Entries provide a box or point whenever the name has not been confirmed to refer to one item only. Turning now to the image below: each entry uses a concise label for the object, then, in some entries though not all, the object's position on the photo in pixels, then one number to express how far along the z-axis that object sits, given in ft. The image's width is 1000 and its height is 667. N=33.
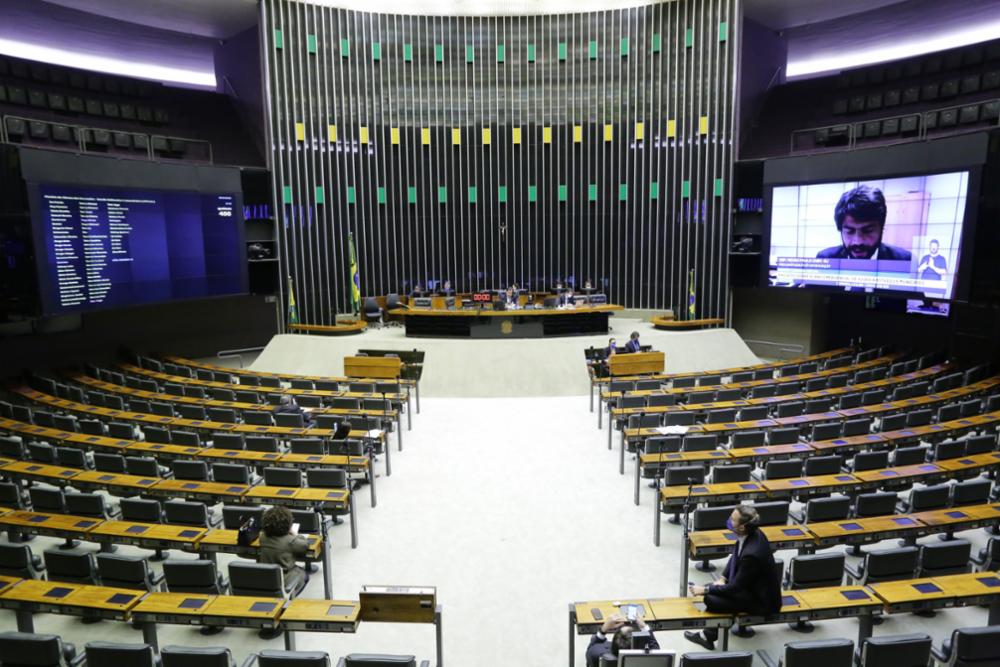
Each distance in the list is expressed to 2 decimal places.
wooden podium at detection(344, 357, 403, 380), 43.91
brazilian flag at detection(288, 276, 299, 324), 61.18
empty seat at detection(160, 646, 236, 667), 13.12
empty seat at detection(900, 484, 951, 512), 21.94
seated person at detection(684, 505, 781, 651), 14.32
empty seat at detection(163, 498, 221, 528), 21.75
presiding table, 51.85
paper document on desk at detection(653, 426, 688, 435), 21.93
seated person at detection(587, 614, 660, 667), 12.90
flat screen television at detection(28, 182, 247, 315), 42.27
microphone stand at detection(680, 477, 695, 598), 18.90
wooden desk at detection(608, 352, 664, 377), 43.11
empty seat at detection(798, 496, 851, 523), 21.15
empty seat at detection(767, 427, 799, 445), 27.84
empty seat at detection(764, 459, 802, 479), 24.00
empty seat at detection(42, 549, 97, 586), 18.28
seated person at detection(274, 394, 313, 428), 32.40
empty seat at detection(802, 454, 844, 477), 24.38
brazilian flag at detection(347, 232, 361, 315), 61.21
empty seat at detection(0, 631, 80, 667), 13.66
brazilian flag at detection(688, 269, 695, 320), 63.41
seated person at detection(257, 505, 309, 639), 17.84
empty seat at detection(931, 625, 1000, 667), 13.26
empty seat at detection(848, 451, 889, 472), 24.71
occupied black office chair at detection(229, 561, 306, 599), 16.96
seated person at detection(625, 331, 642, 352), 45.09
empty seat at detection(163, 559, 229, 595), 17.47
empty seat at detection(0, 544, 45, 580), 18.93
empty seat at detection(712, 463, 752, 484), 23.61
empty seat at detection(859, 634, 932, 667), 13.14
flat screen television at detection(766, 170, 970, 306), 41.98
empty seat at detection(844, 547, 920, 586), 17.58
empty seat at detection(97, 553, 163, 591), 17.85
